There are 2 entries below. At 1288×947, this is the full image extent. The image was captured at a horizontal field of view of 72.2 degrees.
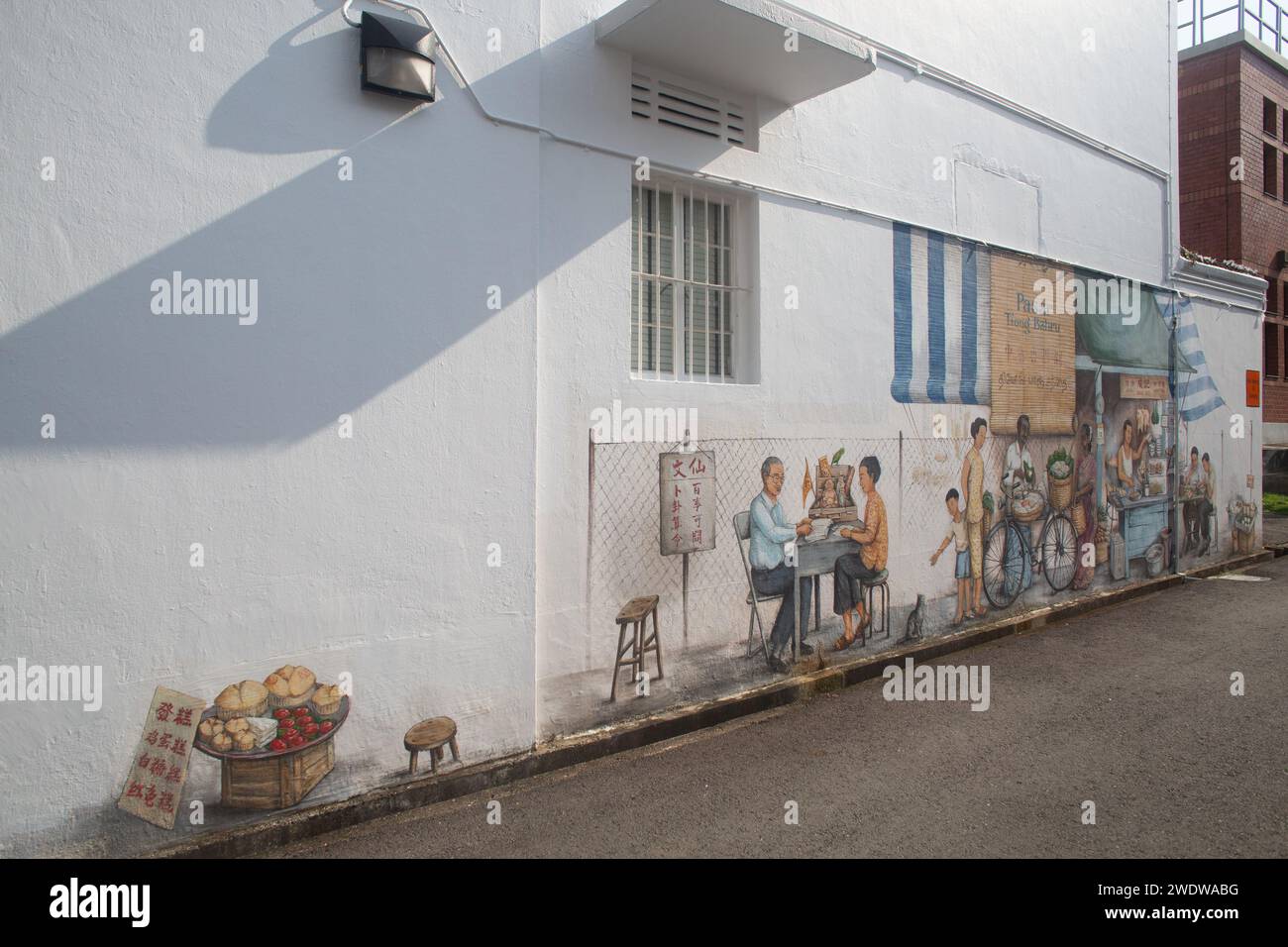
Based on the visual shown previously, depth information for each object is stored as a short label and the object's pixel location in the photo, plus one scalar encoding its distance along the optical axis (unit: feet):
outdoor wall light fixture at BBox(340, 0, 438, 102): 14.98
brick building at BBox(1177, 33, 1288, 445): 55.21
